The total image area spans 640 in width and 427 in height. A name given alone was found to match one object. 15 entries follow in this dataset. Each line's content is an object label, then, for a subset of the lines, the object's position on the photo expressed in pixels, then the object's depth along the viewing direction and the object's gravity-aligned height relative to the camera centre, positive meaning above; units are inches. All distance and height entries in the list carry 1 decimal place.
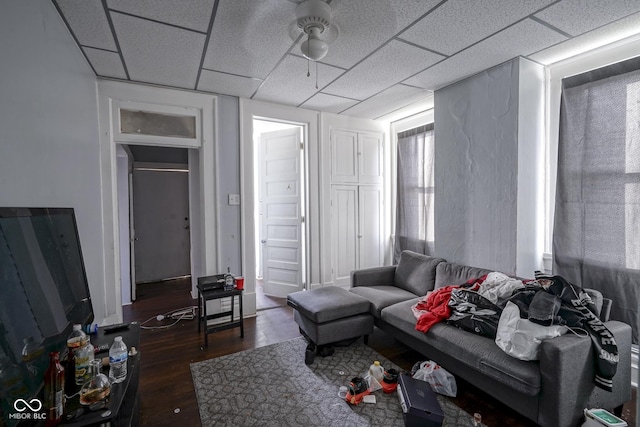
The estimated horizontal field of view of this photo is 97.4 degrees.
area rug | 69.4 -53.8
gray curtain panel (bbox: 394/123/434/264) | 147.3 +4.5
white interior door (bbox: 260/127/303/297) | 158.4 -5.6
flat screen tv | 38.0 -15.6
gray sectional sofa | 59.2 -40.5
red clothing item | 84.7 -34.5
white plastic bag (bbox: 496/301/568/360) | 62.9 -31.4
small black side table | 106.8 -36.9
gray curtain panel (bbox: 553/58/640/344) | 80.7 +3.8
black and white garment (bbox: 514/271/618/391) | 61.4 -28.1
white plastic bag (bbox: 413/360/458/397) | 76.8 -50.0
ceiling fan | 69.2 +46.6
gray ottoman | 96.1 -40.8
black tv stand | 40.1 -31.8
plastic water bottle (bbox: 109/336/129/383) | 50.3 -29.3
